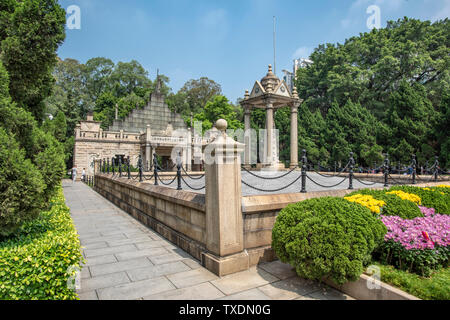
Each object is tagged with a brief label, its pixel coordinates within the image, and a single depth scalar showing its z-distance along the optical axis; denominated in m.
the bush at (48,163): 3.94
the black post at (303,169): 6.00
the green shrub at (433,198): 6.12
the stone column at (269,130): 15.31
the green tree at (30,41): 4.33
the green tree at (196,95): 58.26
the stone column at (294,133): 16.72
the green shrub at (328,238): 3.47
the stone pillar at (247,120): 16.98
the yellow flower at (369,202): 4.74
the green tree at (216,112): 43.03
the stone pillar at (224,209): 4.39
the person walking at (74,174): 29.23
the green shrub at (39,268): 2.90
